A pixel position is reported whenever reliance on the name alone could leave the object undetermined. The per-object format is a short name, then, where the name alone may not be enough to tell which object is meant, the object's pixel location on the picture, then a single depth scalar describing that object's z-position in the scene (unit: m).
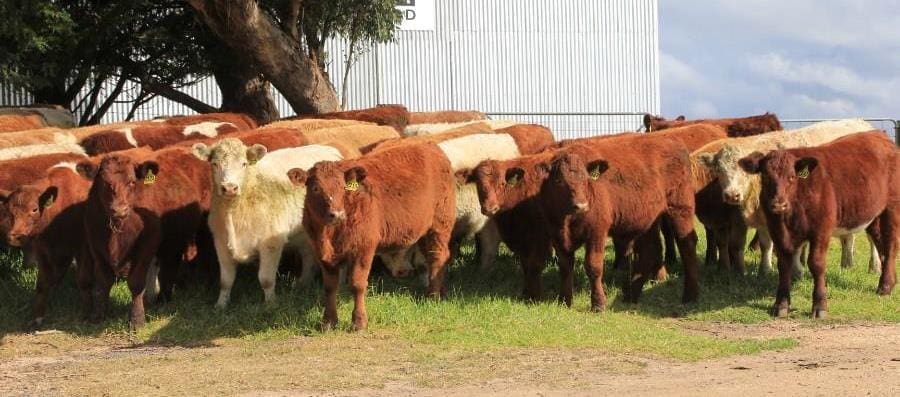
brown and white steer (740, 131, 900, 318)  12.72
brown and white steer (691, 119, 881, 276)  13.83
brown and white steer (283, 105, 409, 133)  20.97
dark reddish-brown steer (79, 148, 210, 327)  12.38
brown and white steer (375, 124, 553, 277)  14.28
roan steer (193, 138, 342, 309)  12.67
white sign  34.38
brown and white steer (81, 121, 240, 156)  16.98
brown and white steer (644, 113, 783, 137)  19.08
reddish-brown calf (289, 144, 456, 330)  11.42
